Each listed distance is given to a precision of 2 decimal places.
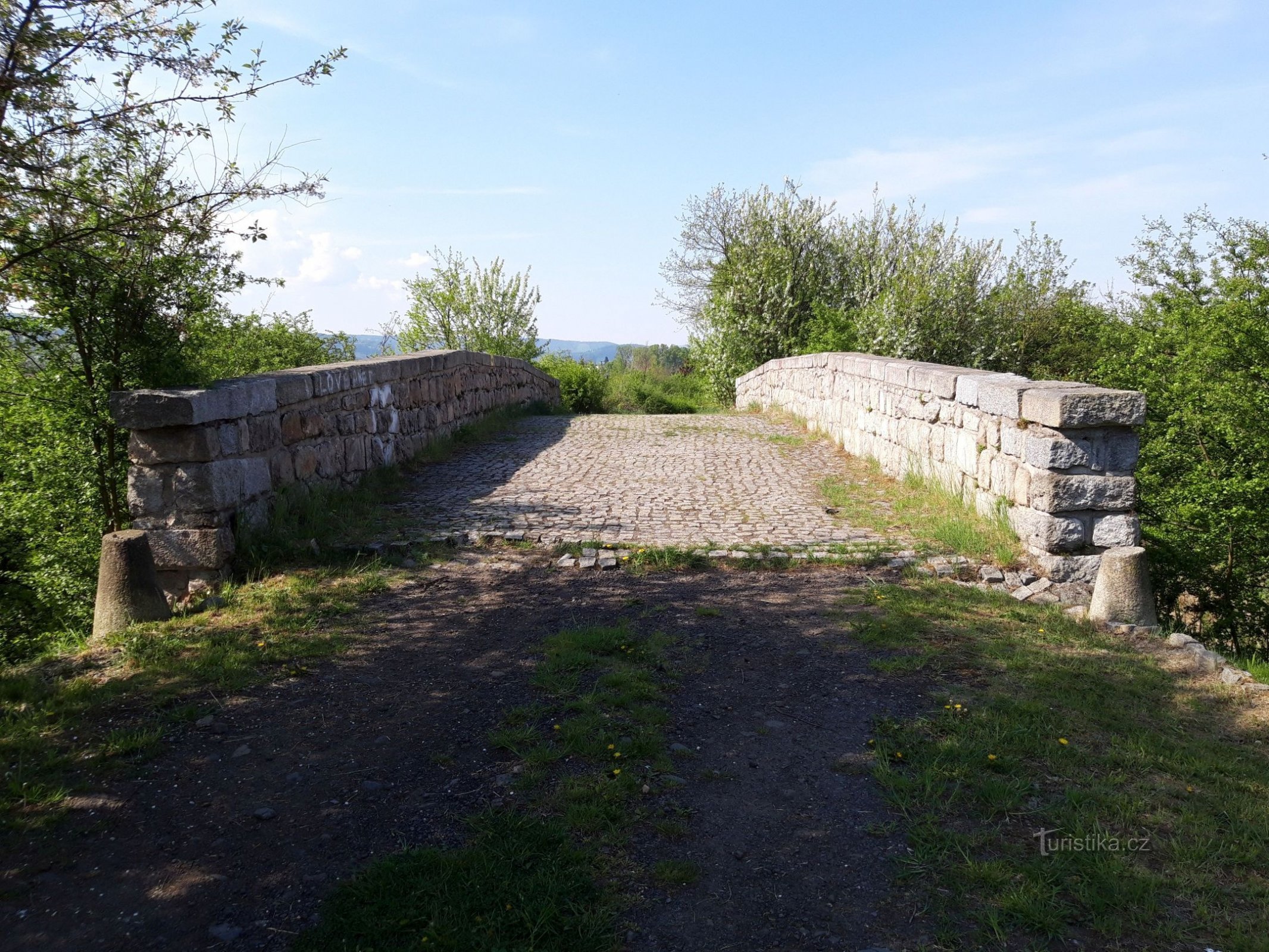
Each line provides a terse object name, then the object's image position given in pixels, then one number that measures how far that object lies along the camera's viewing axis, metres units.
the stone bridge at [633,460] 5.43
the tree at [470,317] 24.41
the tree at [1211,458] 7.32
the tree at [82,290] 4.50
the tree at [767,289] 22.98
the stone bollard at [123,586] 4.79
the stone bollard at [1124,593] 4.99
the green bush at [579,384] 23.50
